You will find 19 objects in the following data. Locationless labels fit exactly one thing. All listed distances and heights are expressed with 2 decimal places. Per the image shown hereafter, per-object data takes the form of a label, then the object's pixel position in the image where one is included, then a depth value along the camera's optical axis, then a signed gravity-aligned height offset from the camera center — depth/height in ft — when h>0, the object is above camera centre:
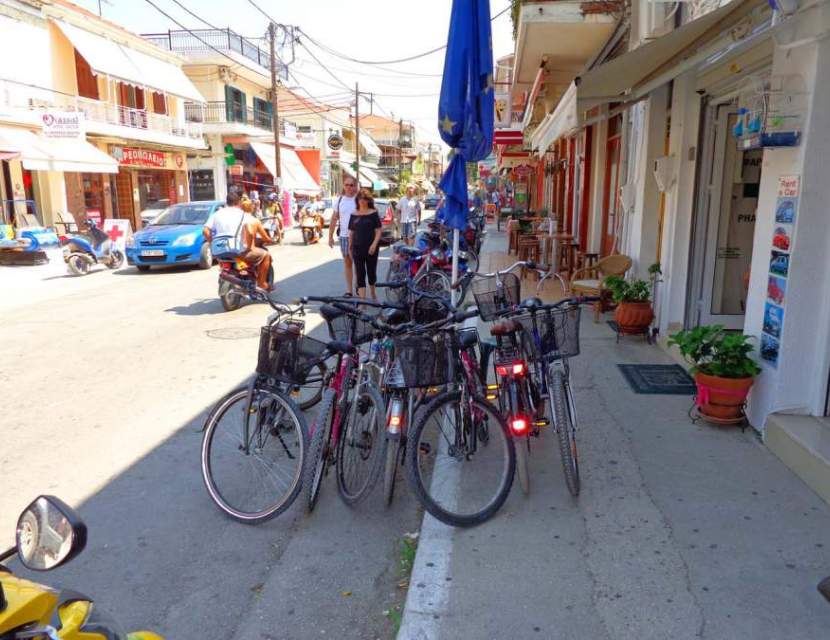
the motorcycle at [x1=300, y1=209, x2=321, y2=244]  70.23 -3.63
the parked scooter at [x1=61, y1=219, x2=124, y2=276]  46.32 -4.19
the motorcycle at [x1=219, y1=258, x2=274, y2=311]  31.97 -4.11
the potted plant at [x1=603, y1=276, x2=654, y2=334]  23.59 -3.93
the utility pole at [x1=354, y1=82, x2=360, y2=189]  153.09 +15.20
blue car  46.01 -3.72
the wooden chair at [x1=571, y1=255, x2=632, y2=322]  27.27 -3.01
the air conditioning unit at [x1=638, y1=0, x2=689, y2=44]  22.97 +5.98
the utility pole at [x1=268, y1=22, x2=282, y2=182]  94.02 +13.42
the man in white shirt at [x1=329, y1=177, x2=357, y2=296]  33.96 -1.08
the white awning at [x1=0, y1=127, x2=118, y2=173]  59.06 +3.54
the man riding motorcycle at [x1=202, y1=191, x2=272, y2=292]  31.83 -1.80
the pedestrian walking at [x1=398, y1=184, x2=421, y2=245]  69.46 -2.19
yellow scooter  4.66 -2.88
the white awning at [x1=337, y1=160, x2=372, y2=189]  175.98 +5.48
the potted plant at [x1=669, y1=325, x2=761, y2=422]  14.90 -3.89
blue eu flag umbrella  17.15 +2.81
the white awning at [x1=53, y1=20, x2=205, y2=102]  73.26 +15.16
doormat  18.53 -5.31
